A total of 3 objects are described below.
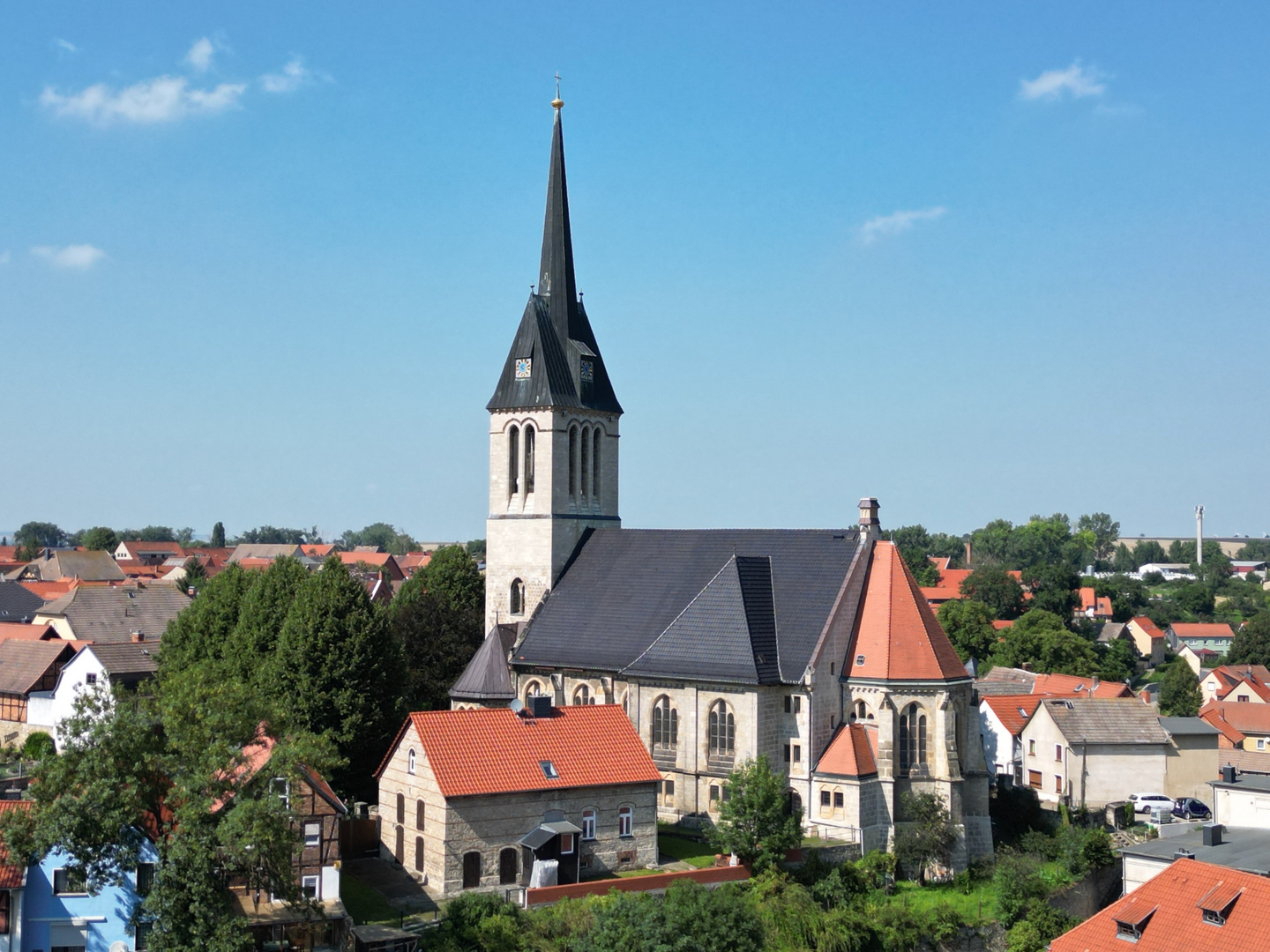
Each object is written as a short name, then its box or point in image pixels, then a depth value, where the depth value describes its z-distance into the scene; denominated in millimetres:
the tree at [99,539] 193125
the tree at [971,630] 105625
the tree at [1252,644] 121938
